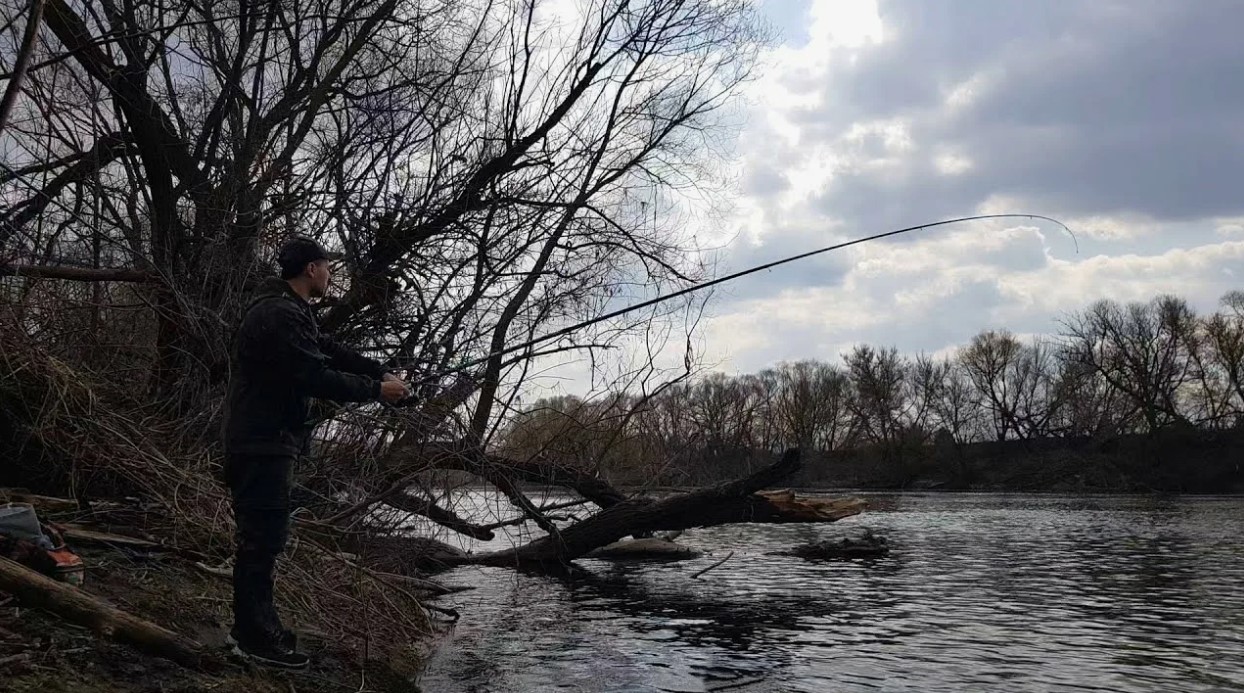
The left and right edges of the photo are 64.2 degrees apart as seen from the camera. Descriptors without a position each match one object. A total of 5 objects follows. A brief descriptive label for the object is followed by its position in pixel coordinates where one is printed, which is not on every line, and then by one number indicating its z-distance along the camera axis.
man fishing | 4.34
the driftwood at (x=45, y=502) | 5.42
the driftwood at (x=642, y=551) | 16.20
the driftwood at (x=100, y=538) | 5.28
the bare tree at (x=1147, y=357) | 61.75
